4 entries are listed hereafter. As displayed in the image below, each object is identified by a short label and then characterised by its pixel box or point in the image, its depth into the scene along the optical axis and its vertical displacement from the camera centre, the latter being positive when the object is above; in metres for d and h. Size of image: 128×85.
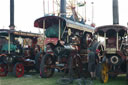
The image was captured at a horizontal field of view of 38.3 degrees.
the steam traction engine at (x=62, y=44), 7.78 -0.02
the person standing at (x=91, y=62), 7.14 -0.72
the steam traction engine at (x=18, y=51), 8.69 -0.40
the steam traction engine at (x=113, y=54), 6.61 -0.39
